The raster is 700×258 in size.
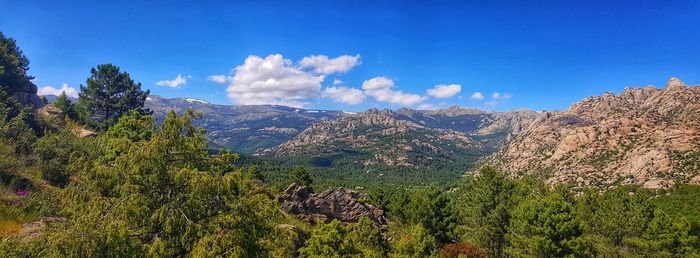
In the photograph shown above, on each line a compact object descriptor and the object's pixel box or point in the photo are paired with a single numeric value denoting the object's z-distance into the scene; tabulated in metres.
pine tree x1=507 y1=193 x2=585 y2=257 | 45.28
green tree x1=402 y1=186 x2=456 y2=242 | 62.59
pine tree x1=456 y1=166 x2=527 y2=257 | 61.09
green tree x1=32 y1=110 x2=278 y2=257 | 11.95
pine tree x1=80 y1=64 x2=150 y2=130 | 83.94
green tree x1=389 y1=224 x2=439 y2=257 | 39.90
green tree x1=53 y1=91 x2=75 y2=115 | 77.36
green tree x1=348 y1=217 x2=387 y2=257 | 39.94
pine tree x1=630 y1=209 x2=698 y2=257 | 49.72
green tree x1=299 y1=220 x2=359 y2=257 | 29.75
